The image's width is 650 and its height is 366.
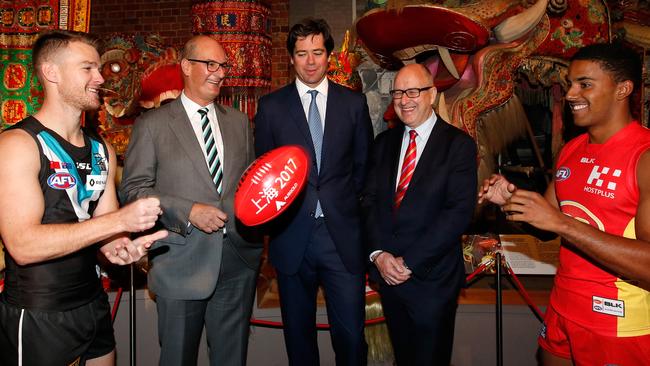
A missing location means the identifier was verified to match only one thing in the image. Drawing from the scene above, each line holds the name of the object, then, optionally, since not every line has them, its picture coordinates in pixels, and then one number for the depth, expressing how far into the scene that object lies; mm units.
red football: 1938
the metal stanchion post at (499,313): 2656
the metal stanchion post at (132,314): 2594
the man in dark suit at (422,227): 2191
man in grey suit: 2195
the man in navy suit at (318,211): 2322
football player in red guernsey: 1611
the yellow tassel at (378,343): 3201
